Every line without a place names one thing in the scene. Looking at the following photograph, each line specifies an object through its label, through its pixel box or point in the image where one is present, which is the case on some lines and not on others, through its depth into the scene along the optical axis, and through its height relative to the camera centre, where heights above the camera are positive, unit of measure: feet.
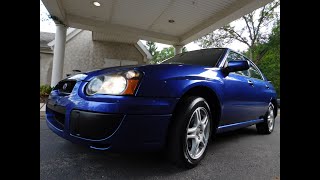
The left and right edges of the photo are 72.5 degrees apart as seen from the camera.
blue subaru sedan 5.62 -0.50
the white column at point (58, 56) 27.91 +4.29
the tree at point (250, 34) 64.59 +17.65
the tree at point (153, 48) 151.04 +30.04
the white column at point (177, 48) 35.90 +7.05
